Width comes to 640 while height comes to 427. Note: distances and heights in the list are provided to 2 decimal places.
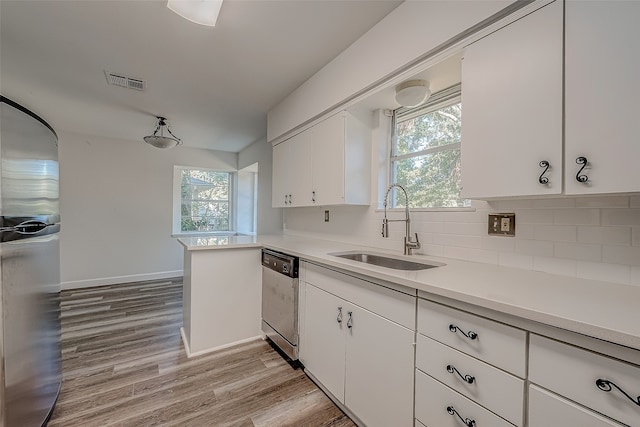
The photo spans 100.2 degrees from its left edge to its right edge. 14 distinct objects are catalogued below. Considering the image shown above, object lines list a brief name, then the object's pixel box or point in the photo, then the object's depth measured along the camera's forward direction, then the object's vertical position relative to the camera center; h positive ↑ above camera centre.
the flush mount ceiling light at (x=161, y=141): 3.15 +0.82
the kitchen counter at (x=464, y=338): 0.72 -0.46
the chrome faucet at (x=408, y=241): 1.82 -0.19
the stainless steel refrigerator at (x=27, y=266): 1.06 -0.27
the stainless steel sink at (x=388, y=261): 1.66 -0.34
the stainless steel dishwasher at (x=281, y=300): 2.07 -0.74
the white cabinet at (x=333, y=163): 2.16 +0.44
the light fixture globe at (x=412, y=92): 1.68 +0.77
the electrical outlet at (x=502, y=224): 1.39 -0.05
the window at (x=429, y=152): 1.80 +0.45
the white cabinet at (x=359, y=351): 1.23 -0.77
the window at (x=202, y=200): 4.89 +0.19
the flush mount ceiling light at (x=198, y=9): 1.42 +1.09
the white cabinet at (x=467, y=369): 0.87 -0.57
